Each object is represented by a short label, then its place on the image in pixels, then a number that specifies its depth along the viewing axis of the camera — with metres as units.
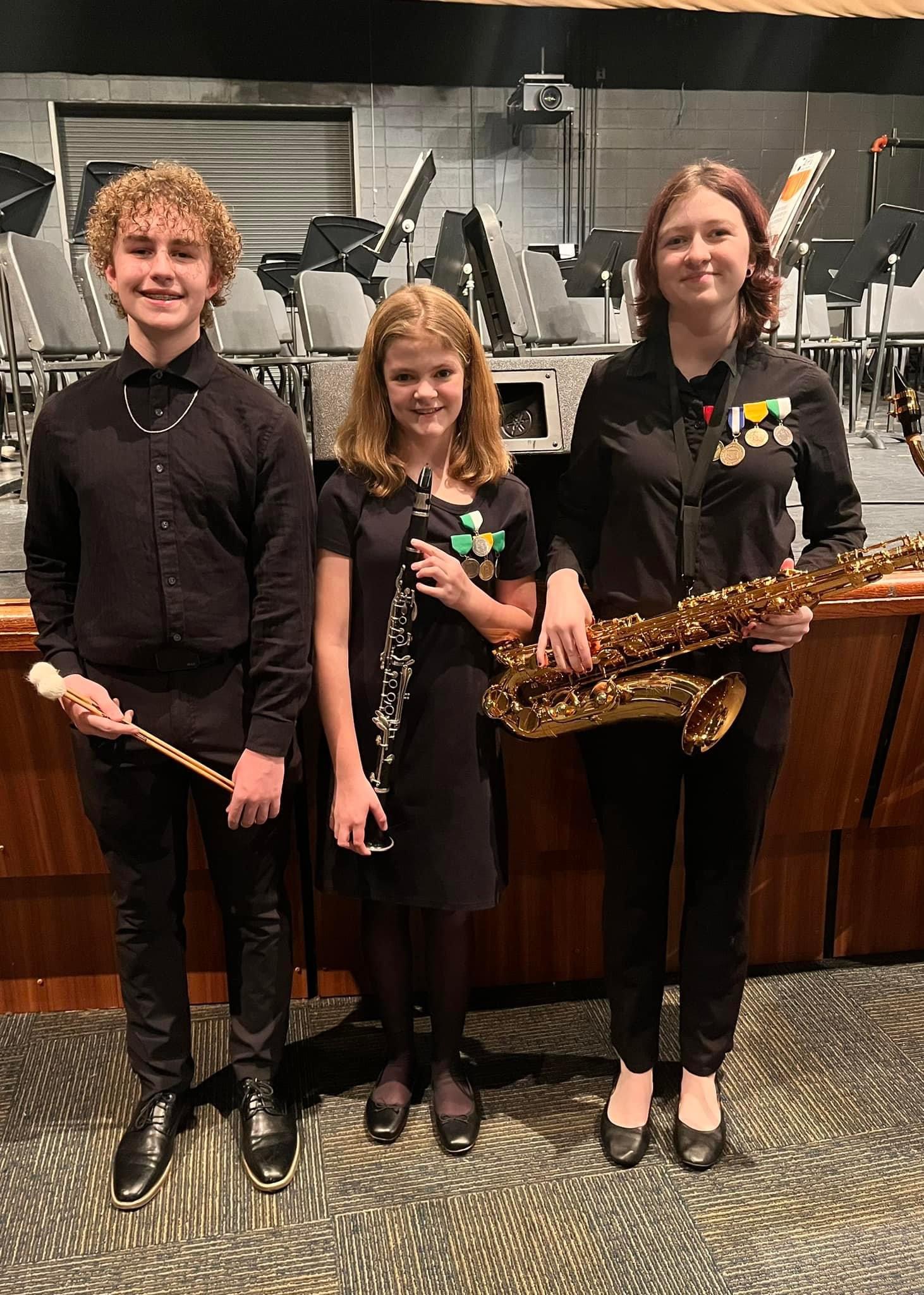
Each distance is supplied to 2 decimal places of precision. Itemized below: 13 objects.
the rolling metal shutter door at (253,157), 8.57
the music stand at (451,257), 3.59
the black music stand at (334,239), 6.03
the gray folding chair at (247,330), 5.30
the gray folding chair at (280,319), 6.54
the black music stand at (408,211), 3.84
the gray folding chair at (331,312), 5.11
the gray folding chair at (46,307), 3.83
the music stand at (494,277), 2.61
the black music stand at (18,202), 4.19
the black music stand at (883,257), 5.13
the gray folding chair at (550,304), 5.40
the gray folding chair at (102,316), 4.64
